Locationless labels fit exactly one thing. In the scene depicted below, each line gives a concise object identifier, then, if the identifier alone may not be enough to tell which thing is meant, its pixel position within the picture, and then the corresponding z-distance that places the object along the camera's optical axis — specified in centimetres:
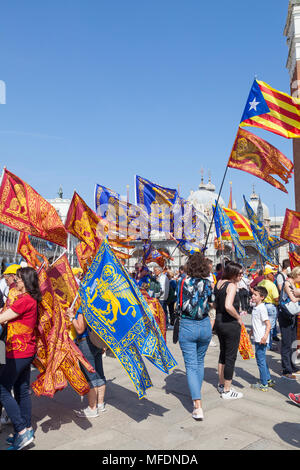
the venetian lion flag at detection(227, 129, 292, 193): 829
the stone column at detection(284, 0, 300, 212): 2405
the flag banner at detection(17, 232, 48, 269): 580
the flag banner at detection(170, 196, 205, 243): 1285
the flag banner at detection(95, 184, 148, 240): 1098
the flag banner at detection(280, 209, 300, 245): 873
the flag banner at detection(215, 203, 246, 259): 1191
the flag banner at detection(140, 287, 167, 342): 729
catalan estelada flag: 764
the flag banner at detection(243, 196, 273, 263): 1097
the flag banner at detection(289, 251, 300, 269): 752
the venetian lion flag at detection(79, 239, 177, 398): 425
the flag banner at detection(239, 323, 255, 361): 604
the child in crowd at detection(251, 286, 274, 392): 560
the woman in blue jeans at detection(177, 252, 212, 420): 461
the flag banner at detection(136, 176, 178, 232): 1220
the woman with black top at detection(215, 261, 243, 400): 513
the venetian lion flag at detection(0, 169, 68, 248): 536
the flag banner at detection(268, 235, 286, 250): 1330
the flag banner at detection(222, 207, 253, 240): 1769
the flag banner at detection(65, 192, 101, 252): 557
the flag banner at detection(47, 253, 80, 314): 512
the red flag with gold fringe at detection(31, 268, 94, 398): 419
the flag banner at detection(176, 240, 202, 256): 1333
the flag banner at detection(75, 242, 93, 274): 549
